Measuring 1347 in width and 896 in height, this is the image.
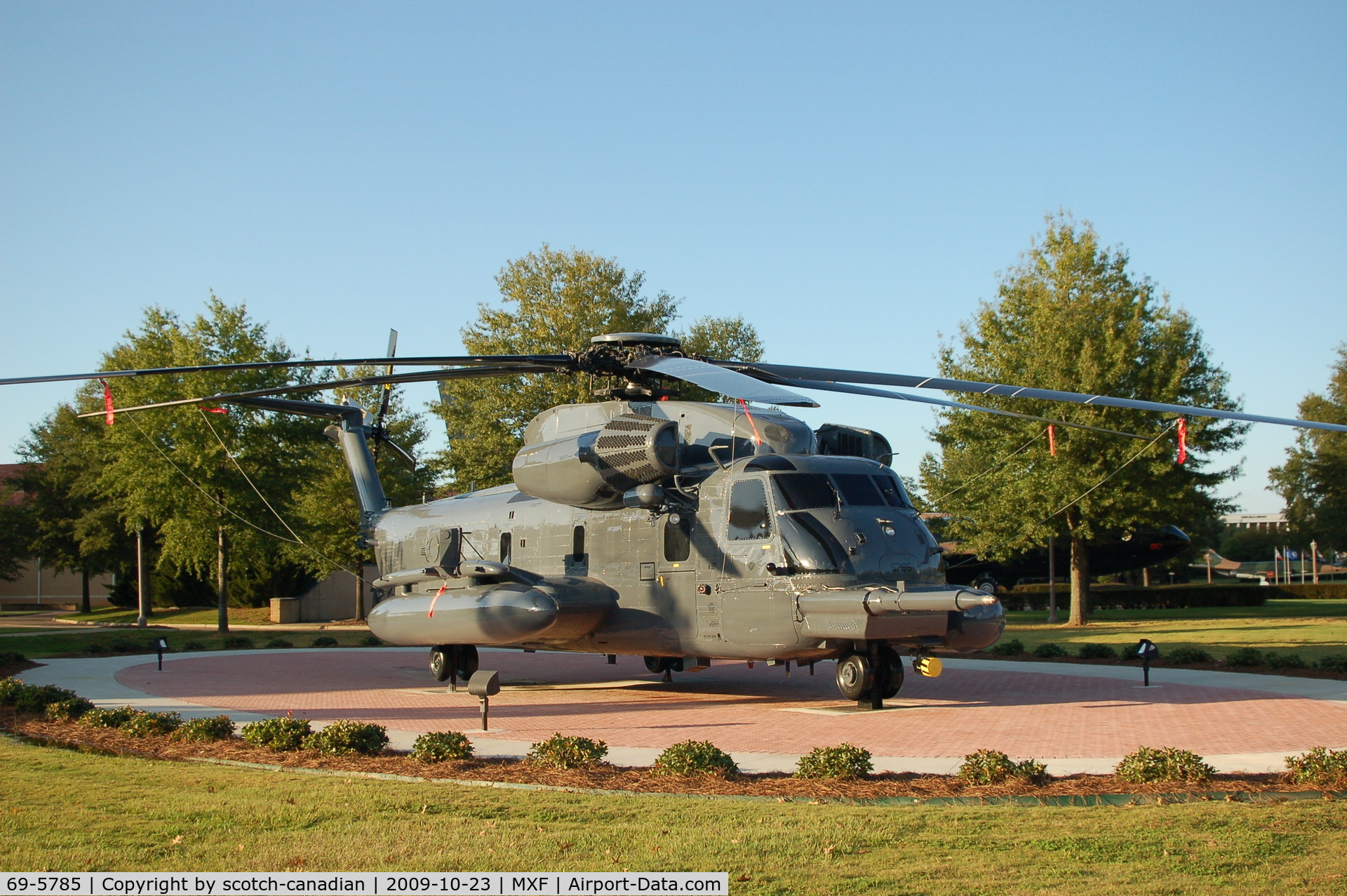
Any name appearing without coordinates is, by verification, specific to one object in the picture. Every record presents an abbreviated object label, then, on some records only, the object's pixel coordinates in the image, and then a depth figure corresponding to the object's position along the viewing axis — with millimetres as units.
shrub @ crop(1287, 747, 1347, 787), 9344
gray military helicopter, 13820
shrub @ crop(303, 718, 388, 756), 11258
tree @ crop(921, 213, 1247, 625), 34406
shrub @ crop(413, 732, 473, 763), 10781
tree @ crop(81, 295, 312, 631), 36000
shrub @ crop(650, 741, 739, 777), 9984
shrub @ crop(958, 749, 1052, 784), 9414
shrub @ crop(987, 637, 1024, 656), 24078
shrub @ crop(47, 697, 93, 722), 13672
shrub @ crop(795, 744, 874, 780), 9672
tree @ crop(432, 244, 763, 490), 39906
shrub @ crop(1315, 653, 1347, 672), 19062
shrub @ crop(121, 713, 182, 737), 12445
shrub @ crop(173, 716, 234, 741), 12094
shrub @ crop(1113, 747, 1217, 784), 9375
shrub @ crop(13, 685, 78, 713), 14521
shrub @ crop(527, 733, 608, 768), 10414
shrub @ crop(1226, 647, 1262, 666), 20297
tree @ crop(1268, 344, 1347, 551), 59594
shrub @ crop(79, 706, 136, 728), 13117
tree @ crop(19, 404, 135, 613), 51938
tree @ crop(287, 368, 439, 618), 44656
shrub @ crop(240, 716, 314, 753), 11664
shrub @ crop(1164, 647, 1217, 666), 20922
